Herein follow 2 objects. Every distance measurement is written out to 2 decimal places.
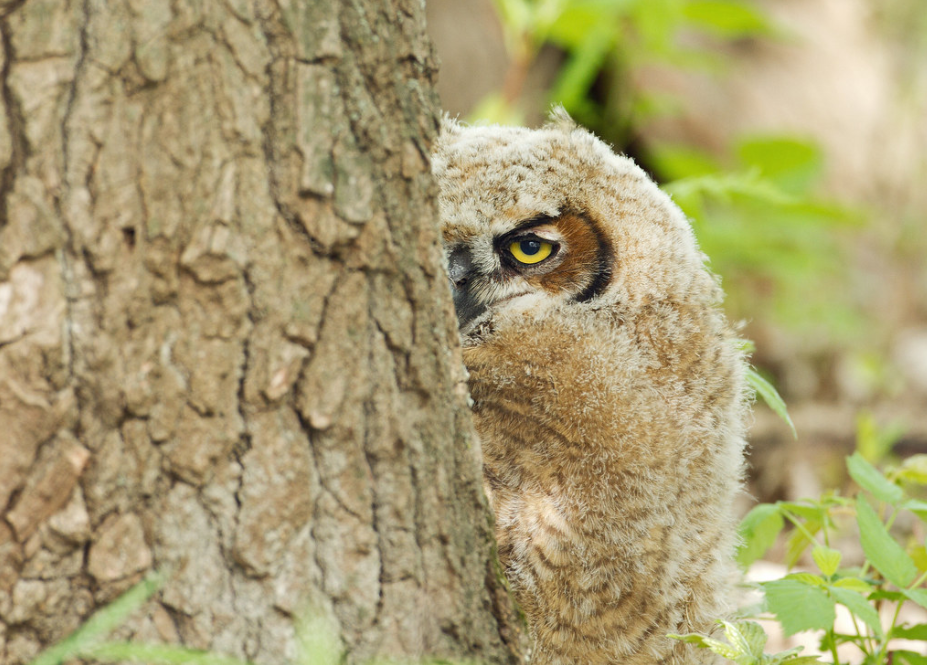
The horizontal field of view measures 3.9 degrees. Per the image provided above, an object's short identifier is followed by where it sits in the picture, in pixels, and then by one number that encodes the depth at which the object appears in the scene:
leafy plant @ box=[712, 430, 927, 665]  6.13
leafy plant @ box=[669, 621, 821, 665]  6.14
